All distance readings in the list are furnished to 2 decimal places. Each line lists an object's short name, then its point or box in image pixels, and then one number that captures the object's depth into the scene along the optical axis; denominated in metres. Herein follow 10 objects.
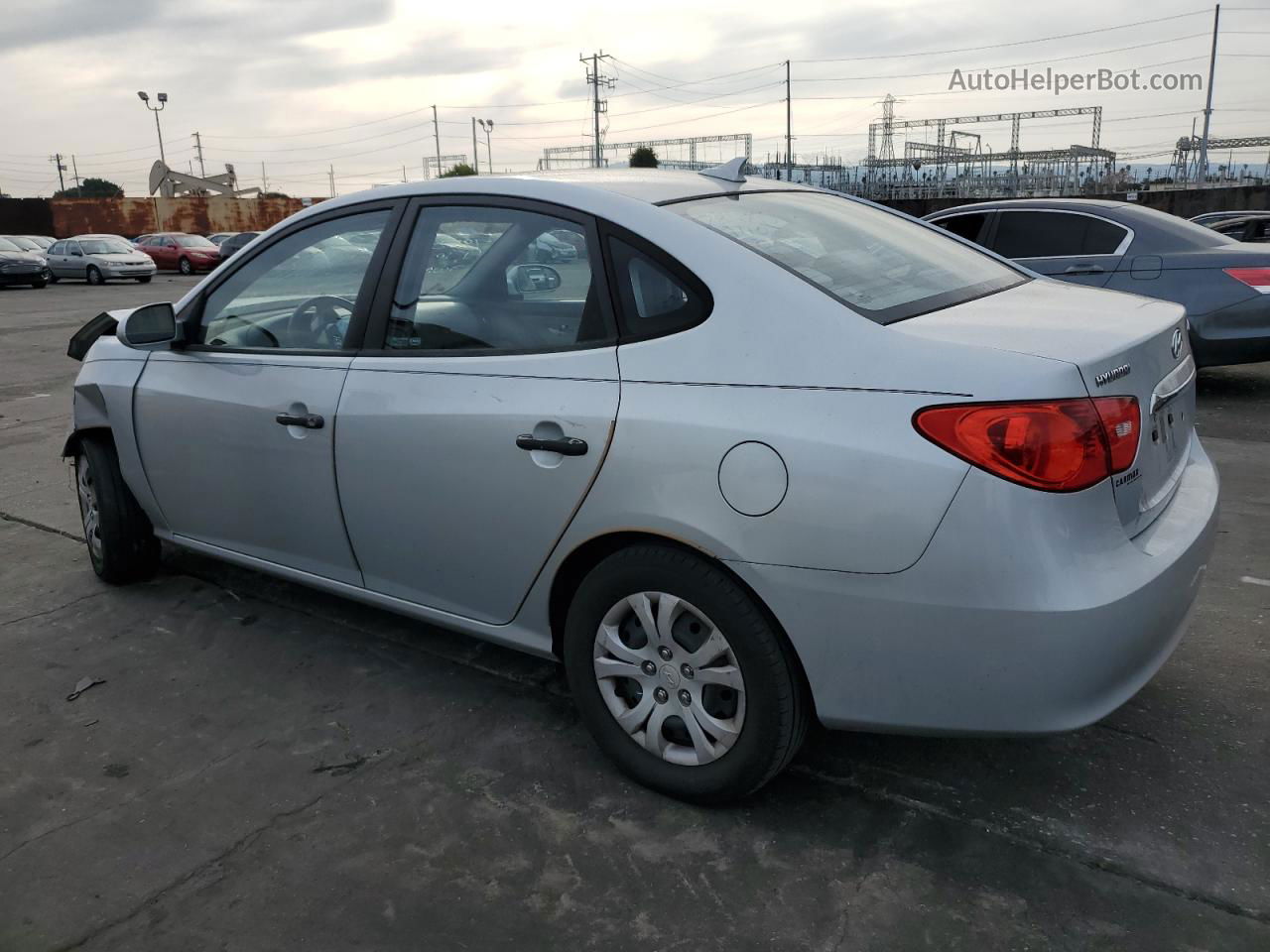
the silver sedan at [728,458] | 2.17
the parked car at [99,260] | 29.42
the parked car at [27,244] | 28.67
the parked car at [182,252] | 33.78
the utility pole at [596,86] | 72.75
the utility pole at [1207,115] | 42.22
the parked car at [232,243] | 29.59
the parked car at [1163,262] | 7.36
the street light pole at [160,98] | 64.74
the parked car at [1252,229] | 11.16
